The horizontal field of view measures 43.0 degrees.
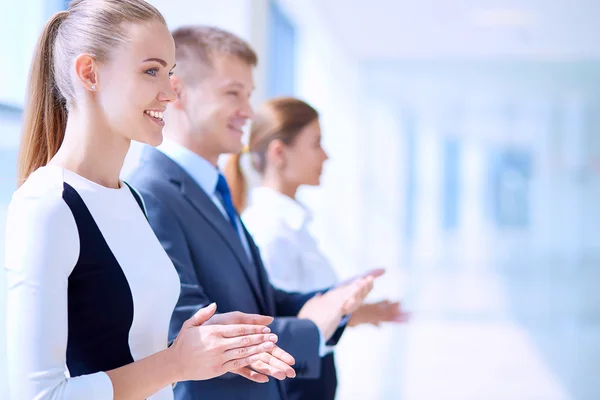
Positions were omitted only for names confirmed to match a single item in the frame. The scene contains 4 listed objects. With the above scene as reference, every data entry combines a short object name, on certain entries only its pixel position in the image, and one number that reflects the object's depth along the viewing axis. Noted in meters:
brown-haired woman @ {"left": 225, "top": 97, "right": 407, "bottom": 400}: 2.44
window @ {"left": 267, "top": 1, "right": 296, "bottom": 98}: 6.32
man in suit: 1.72
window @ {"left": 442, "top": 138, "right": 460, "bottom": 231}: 15.98
